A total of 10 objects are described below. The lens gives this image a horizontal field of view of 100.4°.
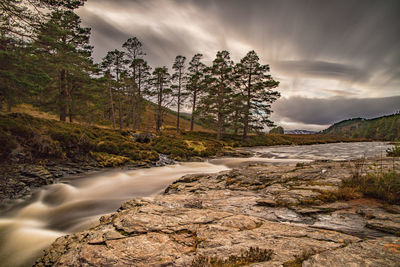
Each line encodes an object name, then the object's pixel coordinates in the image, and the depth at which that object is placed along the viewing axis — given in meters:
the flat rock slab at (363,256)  1.98
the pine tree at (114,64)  28.78
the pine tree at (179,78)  34.01
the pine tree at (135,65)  28.62
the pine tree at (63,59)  12.08
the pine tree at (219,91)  29.12
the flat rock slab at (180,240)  2.52
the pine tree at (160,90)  32.56
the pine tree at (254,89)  28.83
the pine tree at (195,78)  33.84
